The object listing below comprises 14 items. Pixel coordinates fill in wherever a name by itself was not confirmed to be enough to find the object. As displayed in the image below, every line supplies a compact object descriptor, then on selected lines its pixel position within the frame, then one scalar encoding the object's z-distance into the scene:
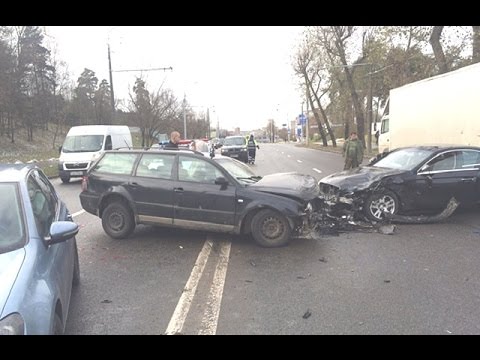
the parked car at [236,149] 26.58
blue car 2.55
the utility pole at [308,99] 49.36
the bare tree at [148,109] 31.14
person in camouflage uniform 13.91
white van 15.92
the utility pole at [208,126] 73.18
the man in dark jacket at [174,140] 10.10
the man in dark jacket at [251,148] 25.61
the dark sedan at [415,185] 8.36
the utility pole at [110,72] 23.50
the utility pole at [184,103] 41.75
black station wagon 6.70
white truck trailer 11.55
